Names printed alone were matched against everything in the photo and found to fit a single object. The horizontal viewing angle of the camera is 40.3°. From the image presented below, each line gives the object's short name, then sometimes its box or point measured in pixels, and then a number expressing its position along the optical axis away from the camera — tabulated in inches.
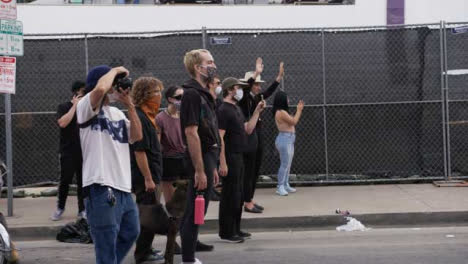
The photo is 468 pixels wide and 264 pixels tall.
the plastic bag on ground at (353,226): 326.6
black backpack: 304.5
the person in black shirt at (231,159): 282.8
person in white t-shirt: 173.0
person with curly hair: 238.5
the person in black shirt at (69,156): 327.6
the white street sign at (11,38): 339.0
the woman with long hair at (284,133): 377.1
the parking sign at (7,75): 338.6
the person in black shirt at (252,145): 329.7
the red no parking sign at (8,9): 341.1
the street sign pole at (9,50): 339.3
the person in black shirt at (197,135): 219.5
